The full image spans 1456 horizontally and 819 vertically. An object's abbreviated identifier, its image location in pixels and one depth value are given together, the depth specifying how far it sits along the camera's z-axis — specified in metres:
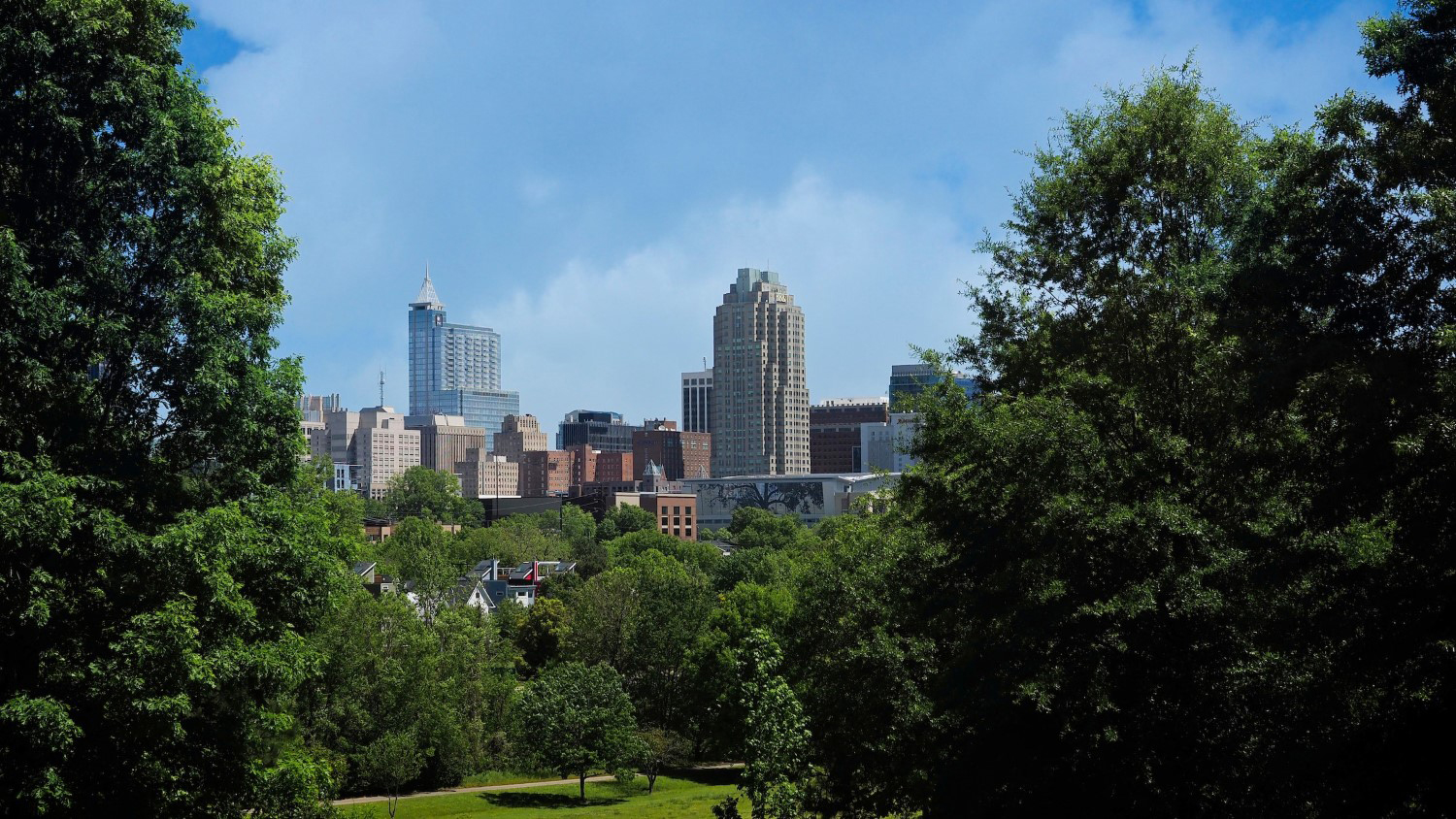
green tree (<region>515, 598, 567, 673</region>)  85.06
